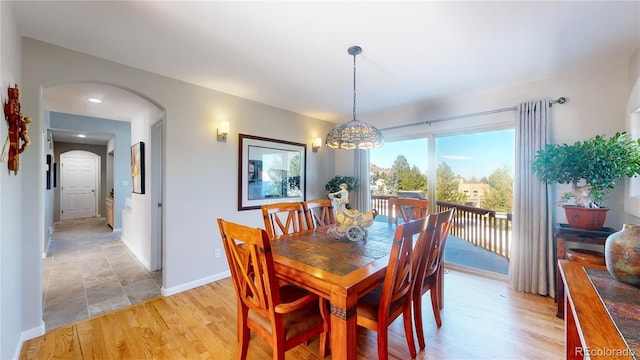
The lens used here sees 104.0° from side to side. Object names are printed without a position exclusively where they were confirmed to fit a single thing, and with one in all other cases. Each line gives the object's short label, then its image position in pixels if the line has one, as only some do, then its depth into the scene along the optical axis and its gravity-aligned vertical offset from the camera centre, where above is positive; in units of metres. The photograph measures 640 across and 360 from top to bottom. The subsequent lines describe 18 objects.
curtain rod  2.75 +0.86
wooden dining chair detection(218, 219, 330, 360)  1.34 -0.75
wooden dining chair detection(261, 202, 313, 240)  2.41 -0.37
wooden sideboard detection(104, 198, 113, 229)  6.34 -0.84
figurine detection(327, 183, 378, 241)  2.16 -0.38
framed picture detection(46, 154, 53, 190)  5.34 +0.18
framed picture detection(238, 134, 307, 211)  3.54 +0.12
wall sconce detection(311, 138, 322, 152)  4.56 +0.64
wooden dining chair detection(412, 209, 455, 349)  1.71 -0.68
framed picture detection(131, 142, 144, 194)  3.80 +0.19
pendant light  2.29 +0.40
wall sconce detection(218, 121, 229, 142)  3.19 +0.63
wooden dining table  1.29 -0.55
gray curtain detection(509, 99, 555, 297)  2.74 -0.41
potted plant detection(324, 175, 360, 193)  4.35 -0.06
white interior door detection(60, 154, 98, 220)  7.71 -0.22
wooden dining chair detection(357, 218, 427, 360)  1.43 -0.74
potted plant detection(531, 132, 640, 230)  2.09 +0.10
